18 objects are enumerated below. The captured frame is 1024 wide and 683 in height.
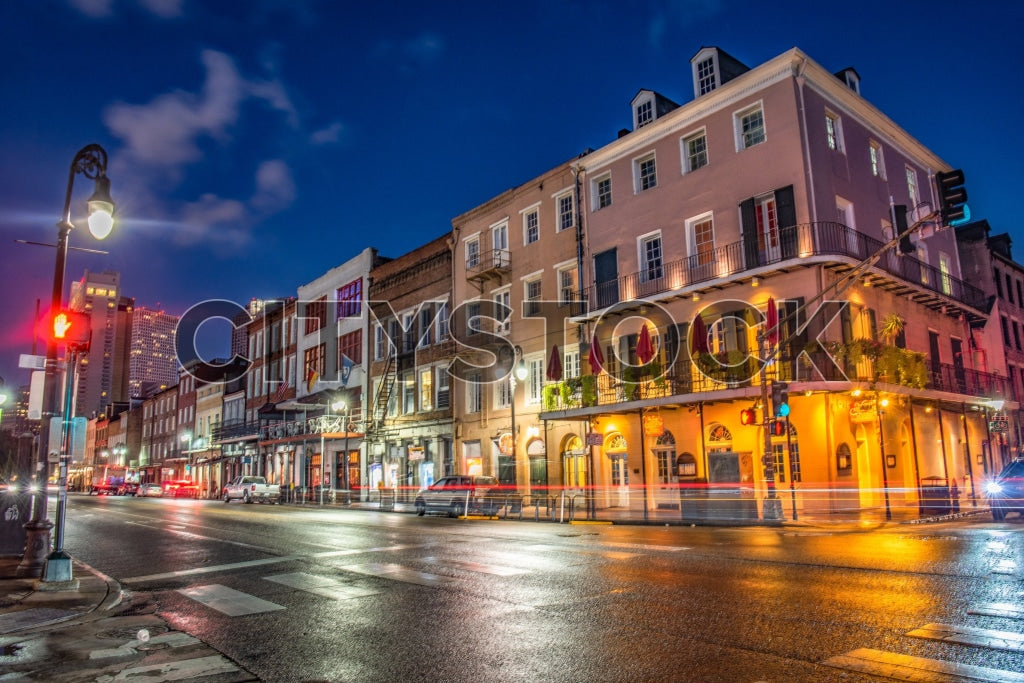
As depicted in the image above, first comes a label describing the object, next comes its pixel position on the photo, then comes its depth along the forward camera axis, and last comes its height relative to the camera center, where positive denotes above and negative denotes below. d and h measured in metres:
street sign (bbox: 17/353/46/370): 11.19 +1.76
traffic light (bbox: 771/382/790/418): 19.33 +1.56
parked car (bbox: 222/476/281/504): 43.97 -1.17
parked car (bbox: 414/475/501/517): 27.16 -1.13
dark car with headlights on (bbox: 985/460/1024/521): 18.69 -1.11
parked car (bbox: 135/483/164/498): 61.38 -1.41
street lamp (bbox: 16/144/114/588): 10.08 +0.94
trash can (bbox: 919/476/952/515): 21.94 -1.39
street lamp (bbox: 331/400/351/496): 44.25 +3.79
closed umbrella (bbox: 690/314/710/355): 24.20 +4.01
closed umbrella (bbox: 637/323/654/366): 26.30 +4.06
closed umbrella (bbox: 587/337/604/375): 27.97 +3.92
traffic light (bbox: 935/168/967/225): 13.72 +4.80
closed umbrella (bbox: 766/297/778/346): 22.59 +4.39
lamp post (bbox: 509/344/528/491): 29.78 +3.71
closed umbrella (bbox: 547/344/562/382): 29.22 +3.82
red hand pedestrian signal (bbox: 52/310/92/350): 10.95 +2.23
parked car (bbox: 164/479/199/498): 60.06 -1.30
